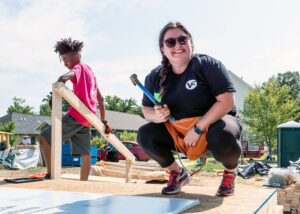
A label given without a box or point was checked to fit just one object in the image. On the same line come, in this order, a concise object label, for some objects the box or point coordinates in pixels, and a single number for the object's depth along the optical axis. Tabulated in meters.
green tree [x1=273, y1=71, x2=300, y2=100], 53.31
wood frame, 3.09
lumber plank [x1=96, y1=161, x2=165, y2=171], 7.26
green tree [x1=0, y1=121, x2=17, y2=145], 30.11
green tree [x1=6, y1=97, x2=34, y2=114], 67.06
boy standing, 3.36
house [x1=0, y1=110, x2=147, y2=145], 37.75
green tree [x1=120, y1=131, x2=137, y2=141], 26.14
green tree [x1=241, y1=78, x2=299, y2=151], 21.81
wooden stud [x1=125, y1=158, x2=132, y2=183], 4.48
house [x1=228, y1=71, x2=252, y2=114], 34.62
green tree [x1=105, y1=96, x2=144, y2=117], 64.25
